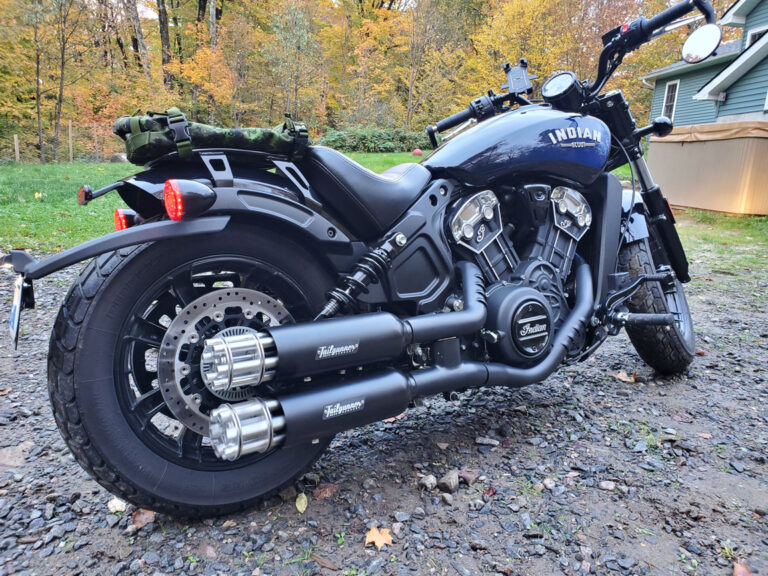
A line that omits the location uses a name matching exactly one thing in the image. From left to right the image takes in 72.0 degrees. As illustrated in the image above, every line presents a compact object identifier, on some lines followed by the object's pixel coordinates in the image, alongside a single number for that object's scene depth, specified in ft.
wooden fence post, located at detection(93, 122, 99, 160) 72.08
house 38.75
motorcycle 5.54
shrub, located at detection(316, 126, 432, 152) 70.79
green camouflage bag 5.65
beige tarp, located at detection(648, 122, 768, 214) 38.47
